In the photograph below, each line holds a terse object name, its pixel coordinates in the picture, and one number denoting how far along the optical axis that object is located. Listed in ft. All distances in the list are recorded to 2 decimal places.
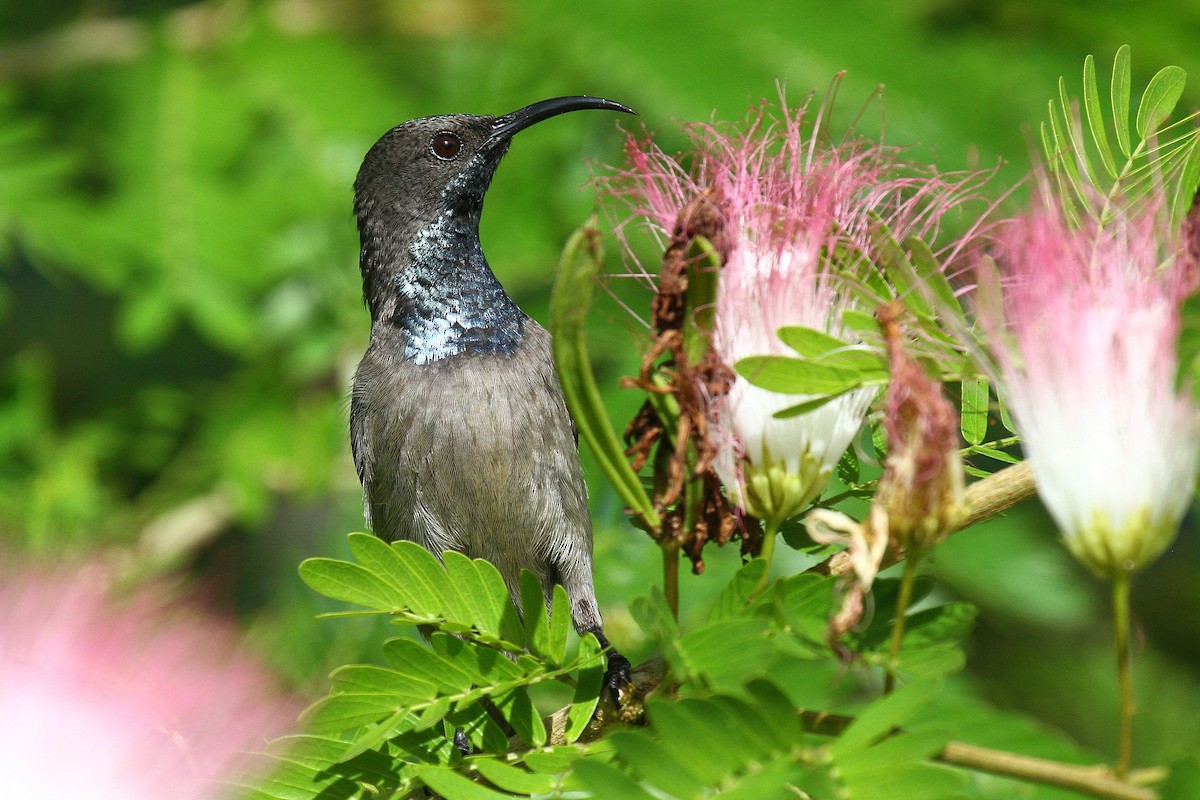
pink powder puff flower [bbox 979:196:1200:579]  5.72
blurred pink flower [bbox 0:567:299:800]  7.06
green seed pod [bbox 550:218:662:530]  6.31
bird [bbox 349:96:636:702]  7.22
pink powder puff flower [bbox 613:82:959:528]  6.98
